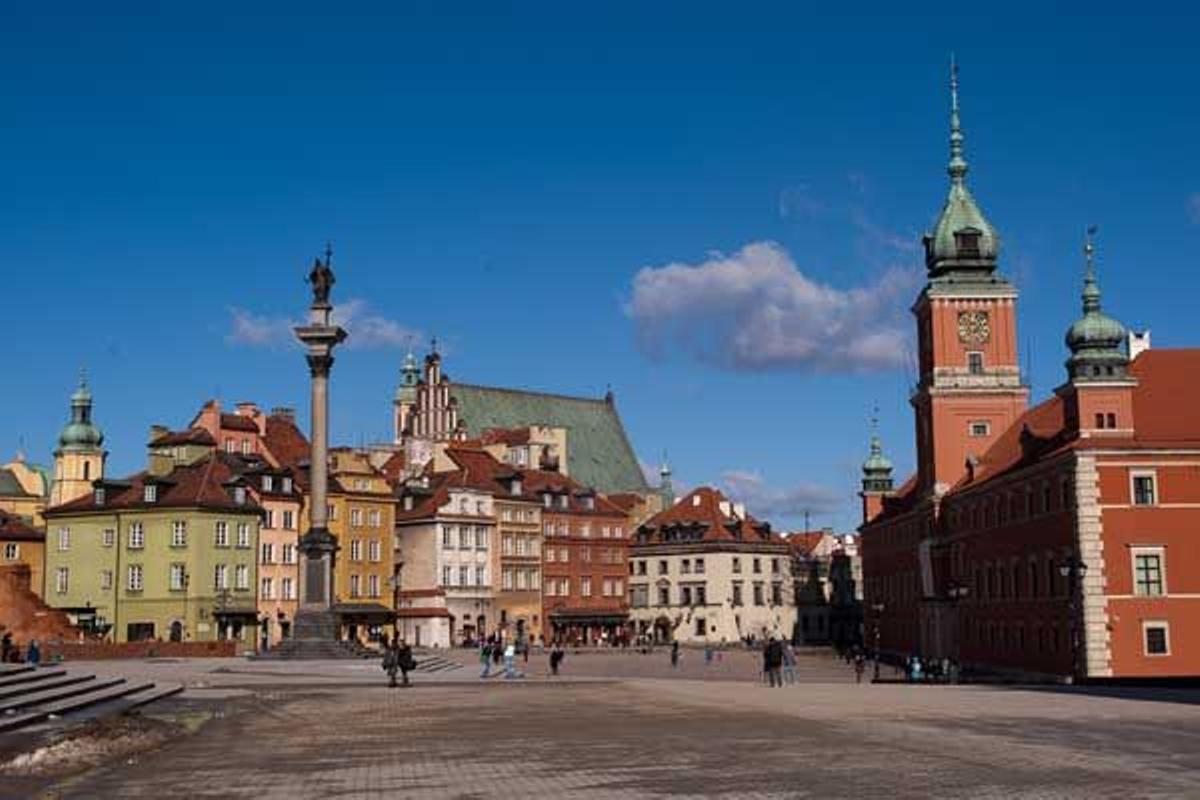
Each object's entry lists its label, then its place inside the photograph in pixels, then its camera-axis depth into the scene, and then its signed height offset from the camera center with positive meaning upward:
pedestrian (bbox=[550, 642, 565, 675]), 62.51 -2.45
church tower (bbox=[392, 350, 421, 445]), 155.88 +22.02
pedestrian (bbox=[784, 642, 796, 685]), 57.42 -2.67
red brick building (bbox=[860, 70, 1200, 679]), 57.88 +4.57
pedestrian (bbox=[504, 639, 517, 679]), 58.78 -2.51
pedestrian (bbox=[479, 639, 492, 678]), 58.25 -2.25
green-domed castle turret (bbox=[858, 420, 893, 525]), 121.12 +9.56
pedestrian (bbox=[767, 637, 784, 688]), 49.19 -2.09
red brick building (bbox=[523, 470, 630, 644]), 121.38 +3.35
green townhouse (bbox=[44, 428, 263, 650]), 89.19 +2.99
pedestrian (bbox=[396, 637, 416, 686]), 47.59 -1.82
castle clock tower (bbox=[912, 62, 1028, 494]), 88.25 +14.65
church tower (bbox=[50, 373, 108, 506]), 117.44 +12.16
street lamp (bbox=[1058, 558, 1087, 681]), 58.31 -0.02
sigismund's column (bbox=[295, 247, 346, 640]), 63.41 +5.05
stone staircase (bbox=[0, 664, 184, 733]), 30.20 -2.09
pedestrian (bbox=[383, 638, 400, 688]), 47.66 -1.93
